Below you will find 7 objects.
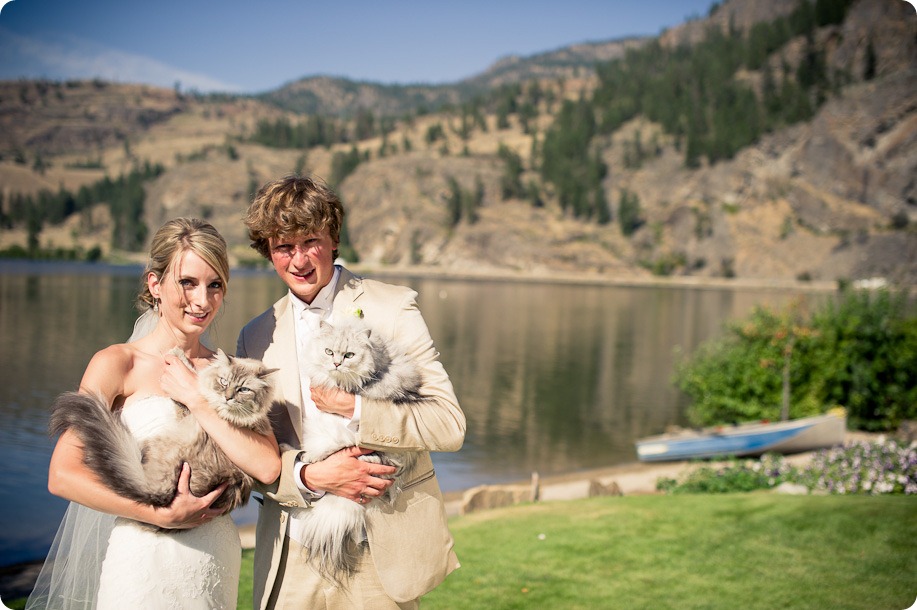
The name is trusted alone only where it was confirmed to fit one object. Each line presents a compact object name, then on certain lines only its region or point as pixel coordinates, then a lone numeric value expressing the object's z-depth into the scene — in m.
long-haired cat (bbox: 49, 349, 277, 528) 2.81
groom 3.04
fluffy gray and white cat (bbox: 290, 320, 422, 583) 2.99
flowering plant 9.09
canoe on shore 15.99
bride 2.86
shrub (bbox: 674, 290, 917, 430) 18.08
